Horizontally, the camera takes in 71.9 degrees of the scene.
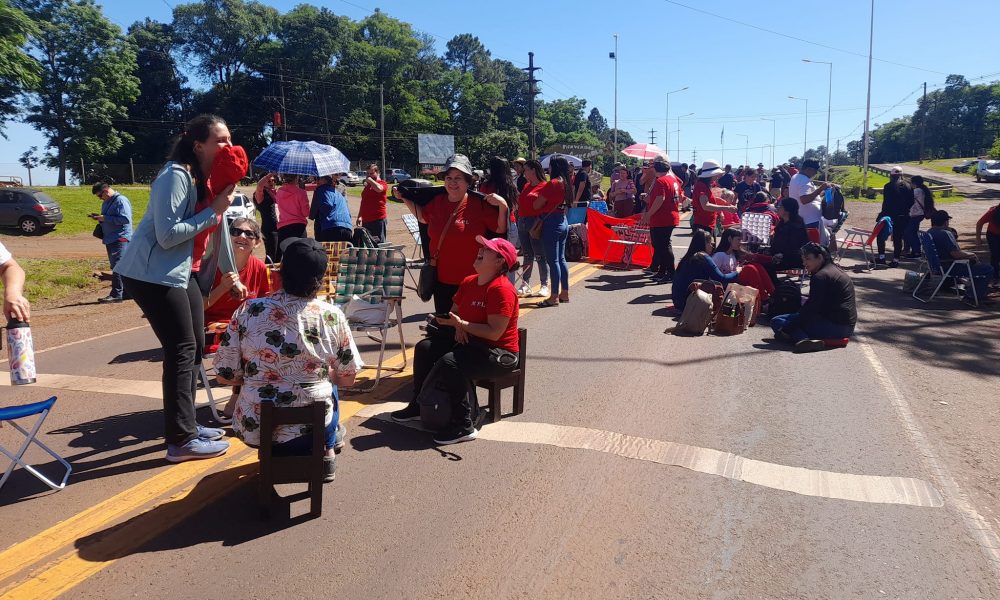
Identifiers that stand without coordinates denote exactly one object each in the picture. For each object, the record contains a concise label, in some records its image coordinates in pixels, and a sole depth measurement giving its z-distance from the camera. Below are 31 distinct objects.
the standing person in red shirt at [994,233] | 11.09
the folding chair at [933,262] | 10.16
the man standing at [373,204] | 11.59
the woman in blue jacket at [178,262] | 3.87
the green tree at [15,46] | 19.03
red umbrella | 16.16
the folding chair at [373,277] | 5.96
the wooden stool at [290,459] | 3.39
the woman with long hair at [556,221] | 9.27
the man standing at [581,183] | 14.05
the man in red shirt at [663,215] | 11.25
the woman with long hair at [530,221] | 9.48
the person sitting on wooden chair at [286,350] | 3.48
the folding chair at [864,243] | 13.72
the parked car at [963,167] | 68.00
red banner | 13.47
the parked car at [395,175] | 55.23
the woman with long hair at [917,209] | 13.62
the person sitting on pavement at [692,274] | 8.80
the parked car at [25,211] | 23.12
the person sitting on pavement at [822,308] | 7.41
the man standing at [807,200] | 11.73
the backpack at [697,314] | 8.08
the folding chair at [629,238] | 13.13
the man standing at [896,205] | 13.98
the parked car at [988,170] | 52.69
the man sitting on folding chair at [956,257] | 9.99
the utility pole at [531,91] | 47.20
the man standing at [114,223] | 10.54
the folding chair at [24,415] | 3.66
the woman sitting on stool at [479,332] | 4.62
